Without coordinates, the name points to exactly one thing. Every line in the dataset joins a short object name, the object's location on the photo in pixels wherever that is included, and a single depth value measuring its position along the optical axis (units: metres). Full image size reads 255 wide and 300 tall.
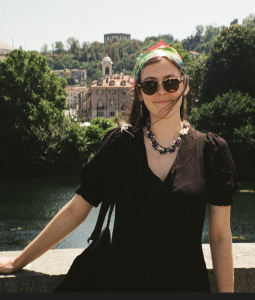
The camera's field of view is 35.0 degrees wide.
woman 1.85
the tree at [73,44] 193.02
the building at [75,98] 97.44
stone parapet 2.21
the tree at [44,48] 171.55
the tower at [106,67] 103.19
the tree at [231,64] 36.47
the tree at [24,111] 33.22
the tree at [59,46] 191.35
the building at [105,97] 73.62
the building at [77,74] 160.74
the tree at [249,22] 85.00
